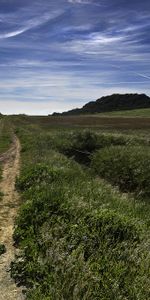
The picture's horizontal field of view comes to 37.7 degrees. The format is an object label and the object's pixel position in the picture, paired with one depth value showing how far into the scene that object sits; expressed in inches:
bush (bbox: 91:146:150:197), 423.2
